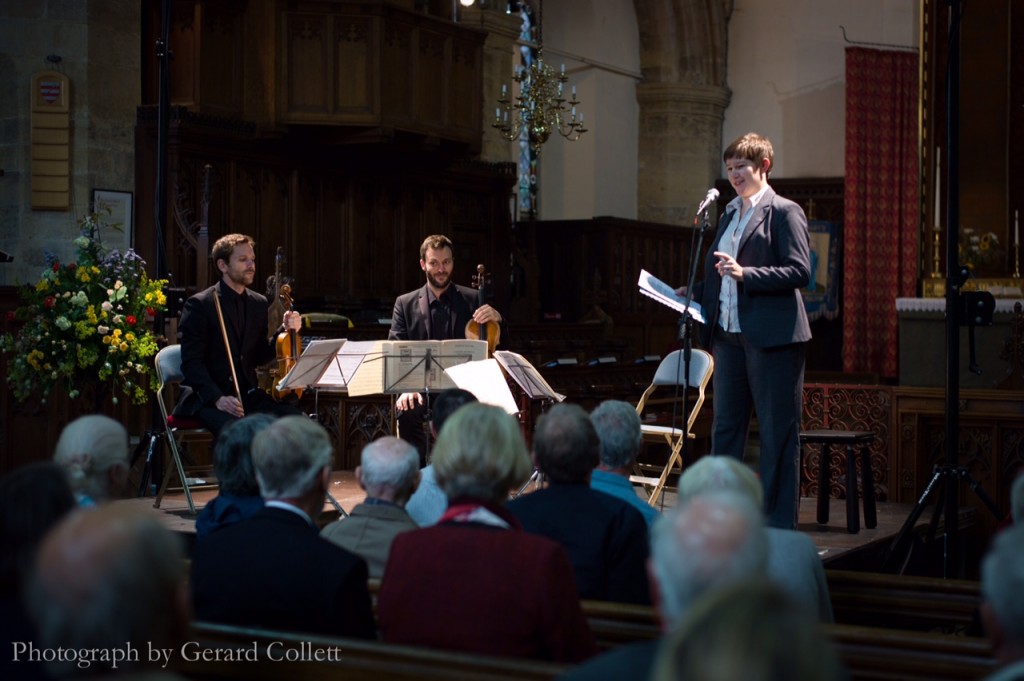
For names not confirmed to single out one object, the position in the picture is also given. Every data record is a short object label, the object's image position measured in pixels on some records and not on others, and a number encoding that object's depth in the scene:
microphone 5.16
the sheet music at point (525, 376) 6.03
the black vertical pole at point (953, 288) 5.45
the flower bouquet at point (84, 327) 6.86
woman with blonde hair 2.60
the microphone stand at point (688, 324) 5.17
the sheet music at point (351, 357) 6.03
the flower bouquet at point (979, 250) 11.00
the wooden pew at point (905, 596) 3.47
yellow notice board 10.66
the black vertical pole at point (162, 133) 6.97
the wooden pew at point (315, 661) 2.33
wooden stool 6.29
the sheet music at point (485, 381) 5.85
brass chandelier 13.66
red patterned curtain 15.68
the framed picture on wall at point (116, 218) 10.92
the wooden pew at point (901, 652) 2.53
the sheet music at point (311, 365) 5.88
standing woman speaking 5.23
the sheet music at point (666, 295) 5.29
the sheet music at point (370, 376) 6.06
